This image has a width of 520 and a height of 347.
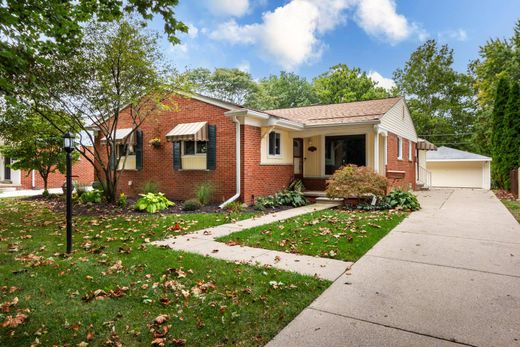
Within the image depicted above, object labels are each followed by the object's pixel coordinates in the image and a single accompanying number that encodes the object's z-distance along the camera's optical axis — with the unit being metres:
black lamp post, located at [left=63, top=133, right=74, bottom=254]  5.38
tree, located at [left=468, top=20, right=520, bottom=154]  27.19
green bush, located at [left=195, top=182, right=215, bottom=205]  11.26
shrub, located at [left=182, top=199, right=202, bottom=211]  10.17
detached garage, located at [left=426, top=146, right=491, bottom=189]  26.59
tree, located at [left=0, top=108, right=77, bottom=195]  12.32
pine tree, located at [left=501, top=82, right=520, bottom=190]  18.84
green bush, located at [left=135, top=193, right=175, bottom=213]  9.89
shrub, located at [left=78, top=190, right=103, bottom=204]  11.94
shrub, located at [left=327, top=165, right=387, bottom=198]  11.06
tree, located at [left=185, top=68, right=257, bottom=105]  40.73
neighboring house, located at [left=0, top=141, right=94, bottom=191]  21.14
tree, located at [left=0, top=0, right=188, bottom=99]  4.38
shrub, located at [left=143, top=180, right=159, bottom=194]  12.41
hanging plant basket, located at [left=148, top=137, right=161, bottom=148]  13.15
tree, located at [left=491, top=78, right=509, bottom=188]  19.81
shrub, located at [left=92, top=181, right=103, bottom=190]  13.70
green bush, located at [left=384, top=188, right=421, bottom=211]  10.68
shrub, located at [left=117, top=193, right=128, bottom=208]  10.86
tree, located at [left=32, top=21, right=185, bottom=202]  9.37
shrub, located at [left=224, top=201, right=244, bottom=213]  10.10
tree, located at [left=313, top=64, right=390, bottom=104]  36.47
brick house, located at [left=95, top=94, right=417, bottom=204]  11.34
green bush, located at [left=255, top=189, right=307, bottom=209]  11.11
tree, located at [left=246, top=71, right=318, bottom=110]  42.94
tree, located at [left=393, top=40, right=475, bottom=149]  34.53
